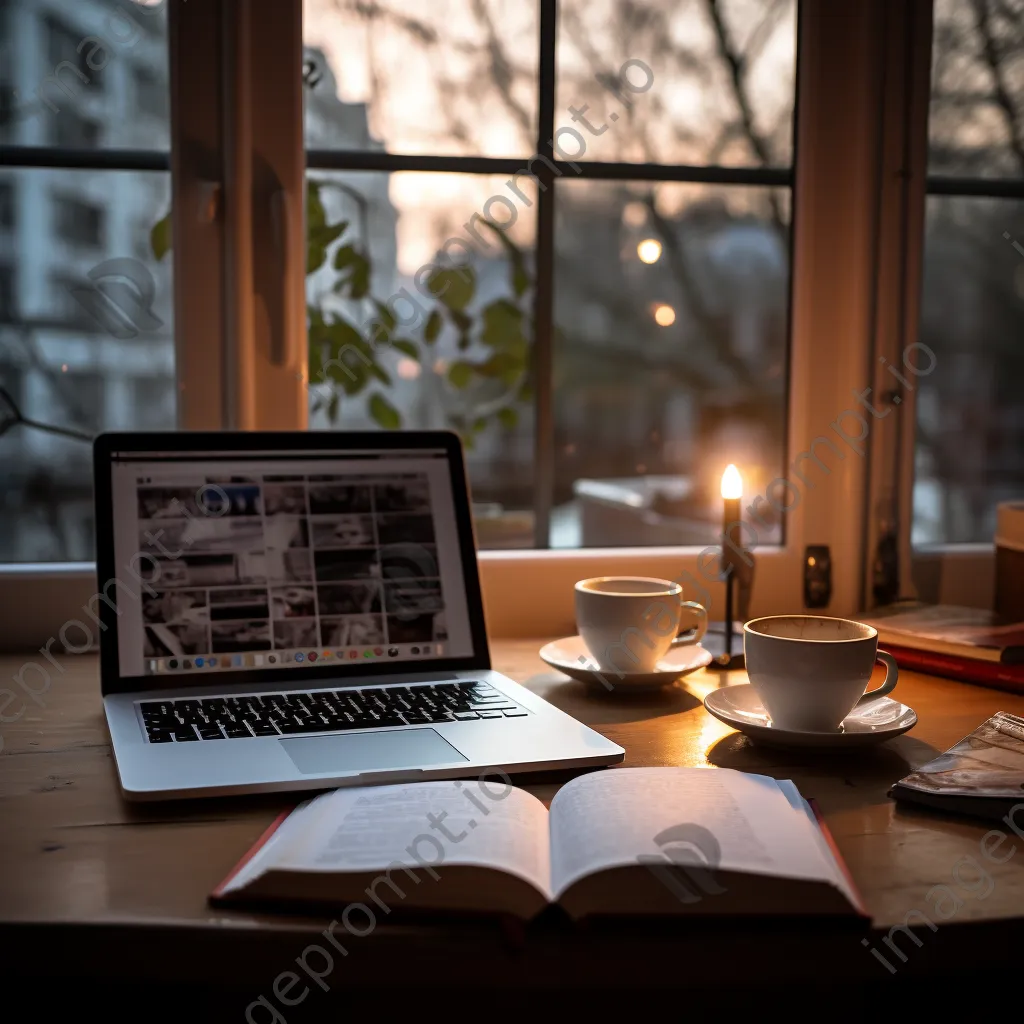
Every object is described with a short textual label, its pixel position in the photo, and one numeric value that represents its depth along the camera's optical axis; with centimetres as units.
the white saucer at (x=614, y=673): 109
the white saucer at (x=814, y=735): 88
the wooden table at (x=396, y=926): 59
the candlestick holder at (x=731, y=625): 125
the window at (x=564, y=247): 144
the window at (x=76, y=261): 132
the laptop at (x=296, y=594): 95
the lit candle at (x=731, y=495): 125
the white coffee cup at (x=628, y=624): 108
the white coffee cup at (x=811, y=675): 87
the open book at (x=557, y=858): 61
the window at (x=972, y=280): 154
